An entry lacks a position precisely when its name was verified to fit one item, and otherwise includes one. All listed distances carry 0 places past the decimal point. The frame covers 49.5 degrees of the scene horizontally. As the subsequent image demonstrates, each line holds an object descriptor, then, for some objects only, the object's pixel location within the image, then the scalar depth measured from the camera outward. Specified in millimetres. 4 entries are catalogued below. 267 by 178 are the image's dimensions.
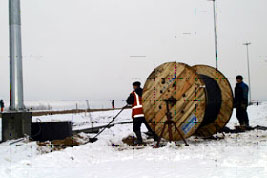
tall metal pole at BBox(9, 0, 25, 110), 10070
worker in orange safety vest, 8023
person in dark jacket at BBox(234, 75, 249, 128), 9727
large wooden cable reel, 6938
